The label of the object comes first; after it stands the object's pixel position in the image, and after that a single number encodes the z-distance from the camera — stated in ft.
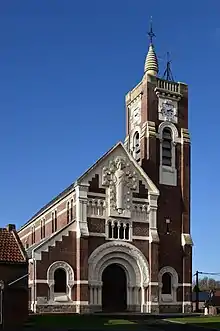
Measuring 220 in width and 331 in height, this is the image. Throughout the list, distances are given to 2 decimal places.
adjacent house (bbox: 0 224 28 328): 121.38
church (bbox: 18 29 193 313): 164.86
